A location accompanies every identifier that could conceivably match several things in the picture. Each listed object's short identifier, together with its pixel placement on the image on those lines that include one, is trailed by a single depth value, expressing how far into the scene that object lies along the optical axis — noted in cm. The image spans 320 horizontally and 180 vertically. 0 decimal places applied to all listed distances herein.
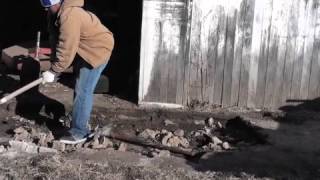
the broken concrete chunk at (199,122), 847
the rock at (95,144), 705
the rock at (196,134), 798
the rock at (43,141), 703
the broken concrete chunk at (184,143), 751
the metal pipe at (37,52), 900
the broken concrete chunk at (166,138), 749
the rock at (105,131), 741
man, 661
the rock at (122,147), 707
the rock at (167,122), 833
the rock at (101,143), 707
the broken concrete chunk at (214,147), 740
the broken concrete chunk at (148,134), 777
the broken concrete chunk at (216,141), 757
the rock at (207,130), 809
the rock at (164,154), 698
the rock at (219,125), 838
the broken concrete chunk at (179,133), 782
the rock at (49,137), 715
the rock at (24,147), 683
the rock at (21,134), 721
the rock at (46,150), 683
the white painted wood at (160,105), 905
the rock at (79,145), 707
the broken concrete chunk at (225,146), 746
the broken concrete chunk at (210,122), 842
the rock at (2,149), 679
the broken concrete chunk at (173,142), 748
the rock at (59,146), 695
